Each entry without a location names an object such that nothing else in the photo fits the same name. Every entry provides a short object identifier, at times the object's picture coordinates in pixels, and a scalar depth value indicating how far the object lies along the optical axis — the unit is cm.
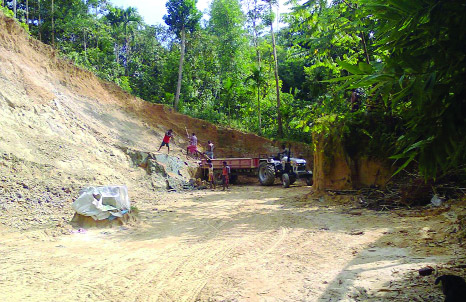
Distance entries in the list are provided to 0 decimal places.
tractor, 1705
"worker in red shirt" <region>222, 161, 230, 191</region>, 1775
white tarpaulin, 863
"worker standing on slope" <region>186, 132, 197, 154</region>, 2241
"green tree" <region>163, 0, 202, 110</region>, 2766
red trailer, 1905
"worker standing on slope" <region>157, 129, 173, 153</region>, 2053
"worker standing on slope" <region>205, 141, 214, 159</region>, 2214
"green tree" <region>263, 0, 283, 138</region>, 2637
